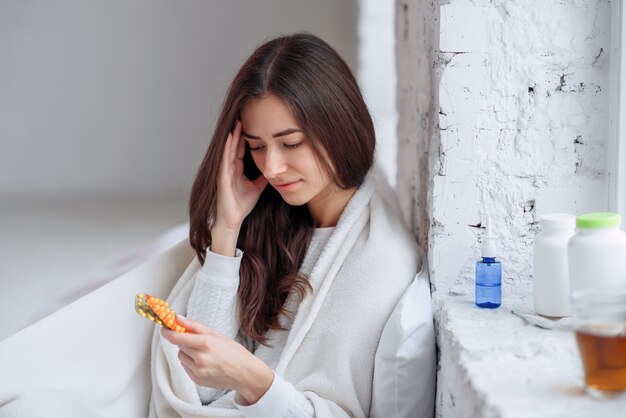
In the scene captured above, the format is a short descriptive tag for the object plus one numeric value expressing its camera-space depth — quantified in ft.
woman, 5.09
